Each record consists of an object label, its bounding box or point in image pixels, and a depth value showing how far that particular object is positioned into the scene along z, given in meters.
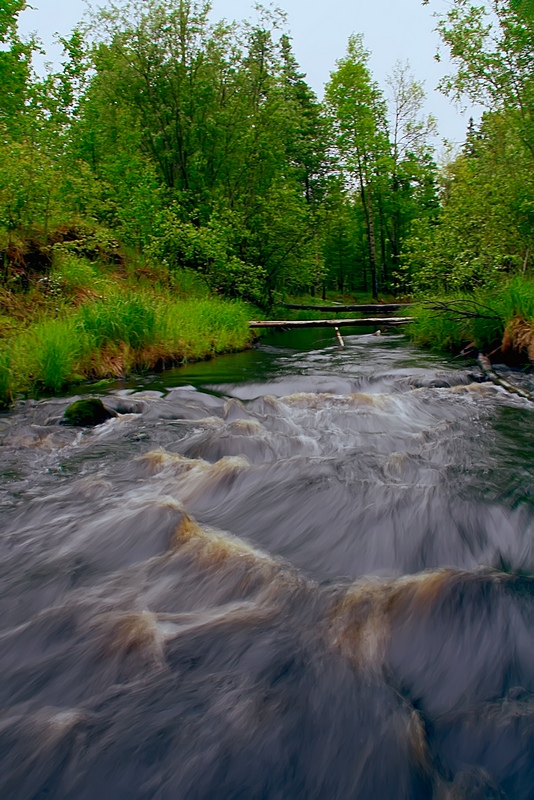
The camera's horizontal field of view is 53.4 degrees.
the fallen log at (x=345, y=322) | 12.57
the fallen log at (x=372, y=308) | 19.92
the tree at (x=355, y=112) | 29.55
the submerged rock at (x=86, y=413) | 5.95
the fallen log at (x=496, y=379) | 6.66
